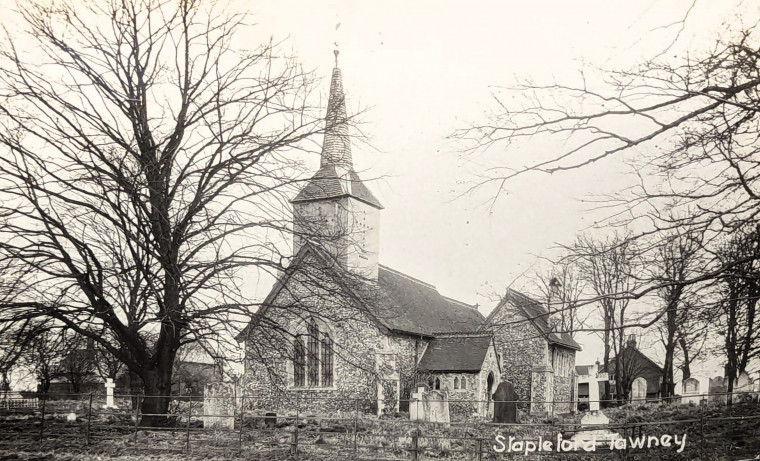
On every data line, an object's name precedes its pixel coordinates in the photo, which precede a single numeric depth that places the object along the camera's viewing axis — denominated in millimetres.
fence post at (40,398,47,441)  14608
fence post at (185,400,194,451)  13180
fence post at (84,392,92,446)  13914
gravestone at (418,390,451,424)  18734
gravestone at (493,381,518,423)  23047
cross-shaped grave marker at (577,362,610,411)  18562
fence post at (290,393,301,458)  13000
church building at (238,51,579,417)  27328
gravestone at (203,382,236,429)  18984
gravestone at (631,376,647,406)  33375
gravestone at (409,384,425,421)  21766
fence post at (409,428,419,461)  11887
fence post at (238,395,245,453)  13344
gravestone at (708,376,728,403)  22258
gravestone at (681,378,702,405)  25456
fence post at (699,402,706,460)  10206
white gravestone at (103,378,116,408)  24000
